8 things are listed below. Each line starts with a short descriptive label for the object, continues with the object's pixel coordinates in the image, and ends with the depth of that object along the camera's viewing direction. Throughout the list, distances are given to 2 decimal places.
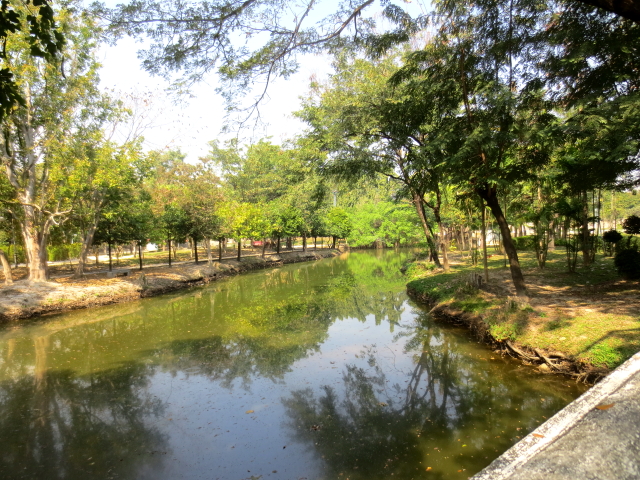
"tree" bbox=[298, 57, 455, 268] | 9.70
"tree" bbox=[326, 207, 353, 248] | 41.02
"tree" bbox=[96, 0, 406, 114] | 5.15
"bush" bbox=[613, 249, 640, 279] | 8.93
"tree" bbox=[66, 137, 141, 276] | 14.58
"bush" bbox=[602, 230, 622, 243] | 12.51
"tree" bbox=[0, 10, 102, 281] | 13.57
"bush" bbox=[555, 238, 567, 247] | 23.48
